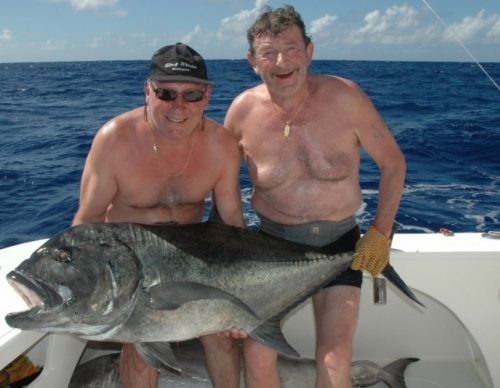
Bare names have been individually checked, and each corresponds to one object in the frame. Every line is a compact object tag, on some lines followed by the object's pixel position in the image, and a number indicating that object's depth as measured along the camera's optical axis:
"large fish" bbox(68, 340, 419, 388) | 3.26
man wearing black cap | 2.61
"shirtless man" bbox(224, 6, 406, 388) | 2.90
